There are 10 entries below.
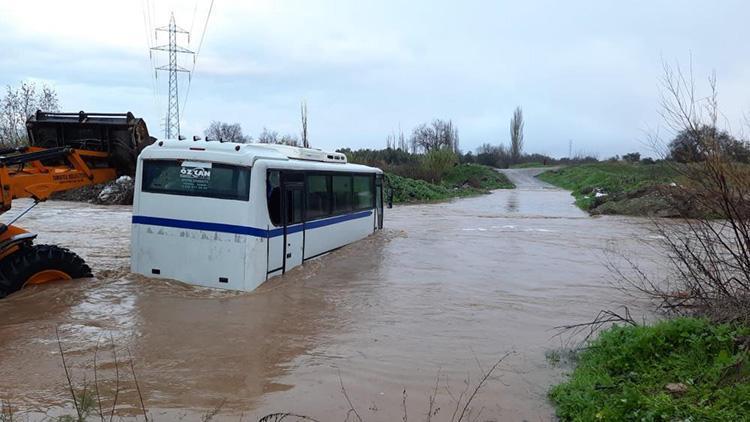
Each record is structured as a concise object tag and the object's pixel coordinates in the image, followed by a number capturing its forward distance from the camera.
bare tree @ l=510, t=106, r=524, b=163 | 111.56
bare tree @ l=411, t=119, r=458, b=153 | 90.31
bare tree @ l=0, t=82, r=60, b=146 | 40.09
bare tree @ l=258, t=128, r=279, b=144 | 56.02
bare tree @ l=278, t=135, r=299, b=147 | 47.41
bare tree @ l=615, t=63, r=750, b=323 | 5.79
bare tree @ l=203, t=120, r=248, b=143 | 66.55
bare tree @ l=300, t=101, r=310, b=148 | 37.56
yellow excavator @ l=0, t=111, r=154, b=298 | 7.90
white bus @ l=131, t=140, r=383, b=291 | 8.91
